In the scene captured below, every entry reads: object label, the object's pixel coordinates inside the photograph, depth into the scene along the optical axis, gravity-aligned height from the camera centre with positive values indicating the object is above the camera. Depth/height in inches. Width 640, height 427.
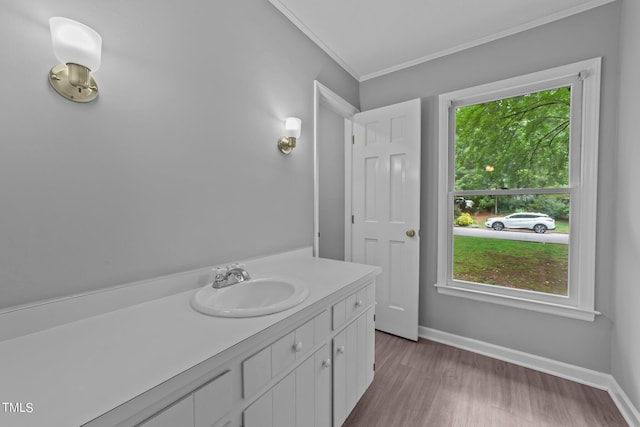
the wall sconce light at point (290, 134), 64.6 +17.9
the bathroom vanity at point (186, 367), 20.6 -15.2
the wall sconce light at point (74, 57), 30.7 +18.4
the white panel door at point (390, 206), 88.7 -0.8
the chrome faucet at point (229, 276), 45.9 -13.1
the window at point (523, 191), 68.6 +3.7
